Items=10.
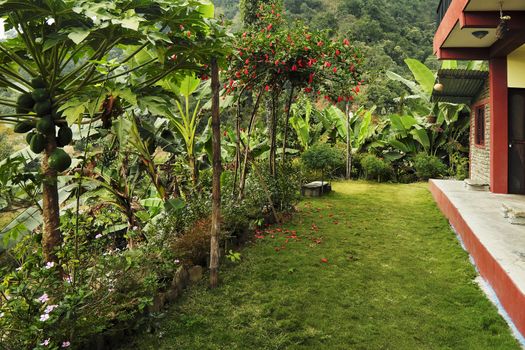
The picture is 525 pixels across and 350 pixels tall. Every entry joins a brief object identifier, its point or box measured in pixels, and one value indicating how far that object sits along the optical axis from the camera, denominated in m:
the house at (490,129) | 4.77
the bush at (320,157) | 10.08
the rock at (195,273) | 4.48
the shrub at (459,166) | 12.07
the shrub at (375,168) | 12.84
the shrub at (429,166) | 12.63
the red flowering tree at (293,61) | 6.21
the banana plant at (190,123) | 6.01
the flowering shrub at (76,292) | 2.54
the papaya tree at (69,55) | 2.36
